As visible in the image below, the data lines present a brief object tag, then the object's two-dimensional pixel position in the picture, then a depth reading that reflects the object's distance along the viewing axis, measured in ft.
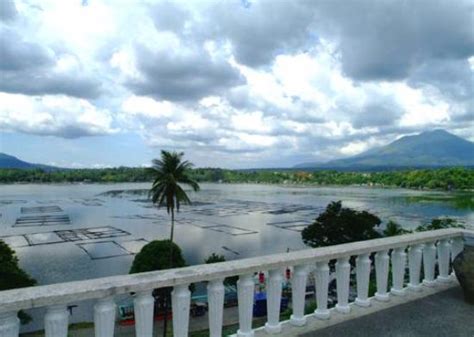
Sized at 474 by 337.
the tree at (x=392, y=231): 98.75
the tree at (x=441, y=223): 95.73
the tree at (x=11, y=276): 61.93
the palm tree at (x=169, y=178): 91.20
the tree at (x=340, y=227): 95.25
